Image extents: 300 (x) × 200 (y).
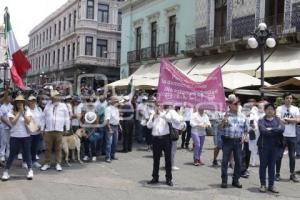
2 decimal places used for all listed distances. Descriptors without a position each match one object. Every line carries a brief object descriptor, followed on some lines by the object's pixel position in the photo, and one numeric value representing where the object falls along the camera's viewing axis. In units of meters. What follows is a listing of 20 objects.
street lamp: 17.41
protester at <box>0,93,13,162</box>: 10.90
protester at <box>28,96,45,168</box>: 10.54
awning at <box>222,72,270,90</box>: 17.44
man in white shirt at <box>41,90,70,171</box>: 10.63
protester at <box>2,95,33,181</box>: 9.48
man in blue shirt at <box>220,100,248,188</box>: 9.35
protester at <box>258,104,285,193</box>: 9.05
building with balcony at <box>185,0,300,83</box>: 19.88
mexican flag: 11.93
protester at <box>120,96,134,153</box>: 14.05
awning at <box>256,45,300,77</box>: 18.85
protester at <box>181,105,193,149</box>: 14.88
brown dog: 11.31
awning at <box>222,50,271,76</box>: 21.12
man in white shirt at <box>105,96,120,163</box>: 12.12
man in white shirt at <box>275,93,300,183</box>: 10.20
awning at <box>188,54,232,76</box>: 24.22
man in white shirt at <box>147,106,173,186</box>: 9.37
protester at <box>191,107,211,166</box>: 11.73
